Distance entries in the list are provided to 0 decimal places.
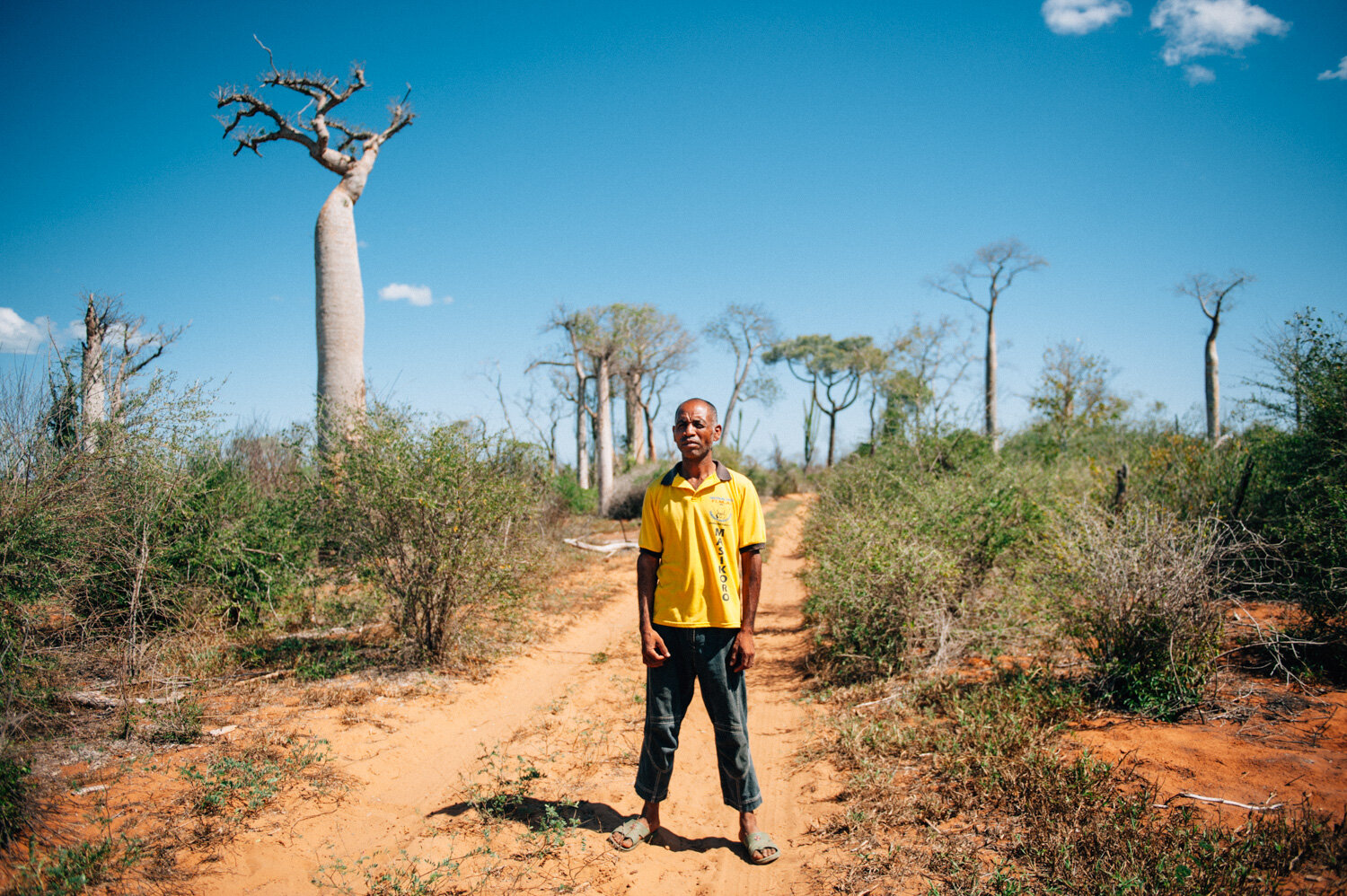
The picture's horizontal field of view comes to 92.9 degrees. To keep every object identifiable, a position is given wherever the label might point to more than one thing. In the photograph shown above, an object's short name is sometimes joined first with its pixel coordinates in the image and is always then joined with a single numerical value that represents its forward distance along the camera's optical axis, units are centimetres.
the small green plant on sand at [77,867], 230
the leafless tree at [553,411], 2666
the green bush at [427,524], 532
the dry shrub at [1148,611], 390
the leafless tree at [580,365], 2097
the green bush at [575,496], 1666
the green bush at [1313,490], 450
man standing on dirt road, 271
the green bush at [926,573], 509
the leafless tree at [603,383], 1795
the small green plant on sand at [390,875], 257
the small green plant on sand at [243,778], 305
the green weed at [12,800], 255
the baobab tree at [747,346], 2975
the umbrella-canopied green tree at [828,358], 3678
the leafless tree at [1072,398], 2094
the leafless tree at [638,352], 2273
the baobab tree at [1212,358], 1680
